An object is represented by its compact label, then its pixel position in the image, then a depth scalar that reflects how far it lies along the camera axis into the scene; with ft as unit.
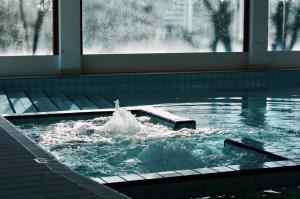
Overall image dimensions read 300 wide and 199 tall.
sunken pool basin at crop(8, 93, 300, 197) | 16.78
